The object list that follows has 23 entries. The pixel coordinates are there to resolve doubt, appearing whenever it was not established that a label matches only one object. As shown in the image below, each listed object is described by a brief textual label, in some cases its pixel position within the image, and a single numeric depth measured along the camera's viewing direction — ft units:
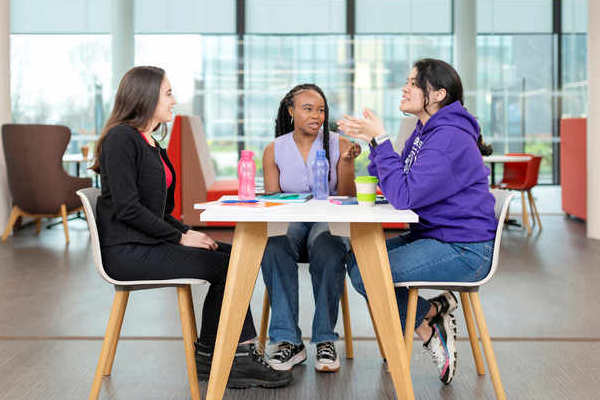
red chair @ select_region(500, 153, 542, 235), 23.67
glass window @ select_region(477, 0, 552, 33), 33.91
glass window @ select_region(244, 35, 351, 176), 34.19
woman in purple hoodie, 8.45
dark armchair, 21.18
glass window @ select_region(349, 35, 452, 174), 34.30
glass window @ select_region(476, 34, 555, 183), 33.76
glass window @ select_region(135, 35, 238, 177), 34.09
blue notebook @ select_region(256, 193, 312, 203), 9.12
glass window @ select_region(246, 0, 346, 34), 34.12
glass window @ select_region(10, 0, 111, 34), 33.91
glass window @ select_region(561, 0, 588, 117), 33.40
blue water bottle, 9.66
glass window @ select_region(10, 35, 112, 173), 33.88
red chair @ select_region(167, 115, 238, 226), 23.45
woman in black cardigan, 8.33
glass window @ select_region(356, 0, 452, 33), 34.22
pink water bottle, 9.18
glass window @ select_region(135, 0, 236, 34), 33.94
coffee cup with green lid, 8.65
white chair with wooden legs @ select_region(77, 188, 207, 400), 8.22
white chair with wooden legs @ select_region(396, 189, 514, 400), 8.37
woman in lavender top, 9.46
